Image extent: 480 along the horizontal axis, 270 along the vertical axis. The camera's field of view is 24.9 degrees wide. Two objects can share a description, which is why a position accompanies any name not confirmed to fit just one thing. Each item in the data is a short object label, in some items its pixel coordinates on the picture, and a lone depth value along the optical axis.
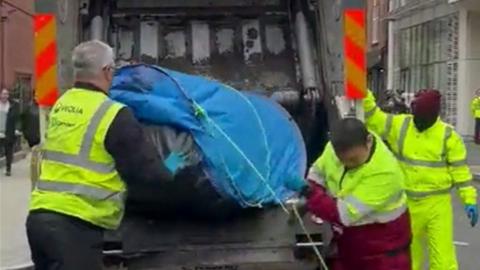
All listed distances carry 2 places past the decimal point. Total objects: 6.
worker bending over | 4.91
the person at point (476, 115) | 27.11
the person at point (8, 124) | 18.61
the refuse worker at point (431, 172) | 6.86
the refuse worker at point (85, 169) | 4.48
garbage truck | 5.93
